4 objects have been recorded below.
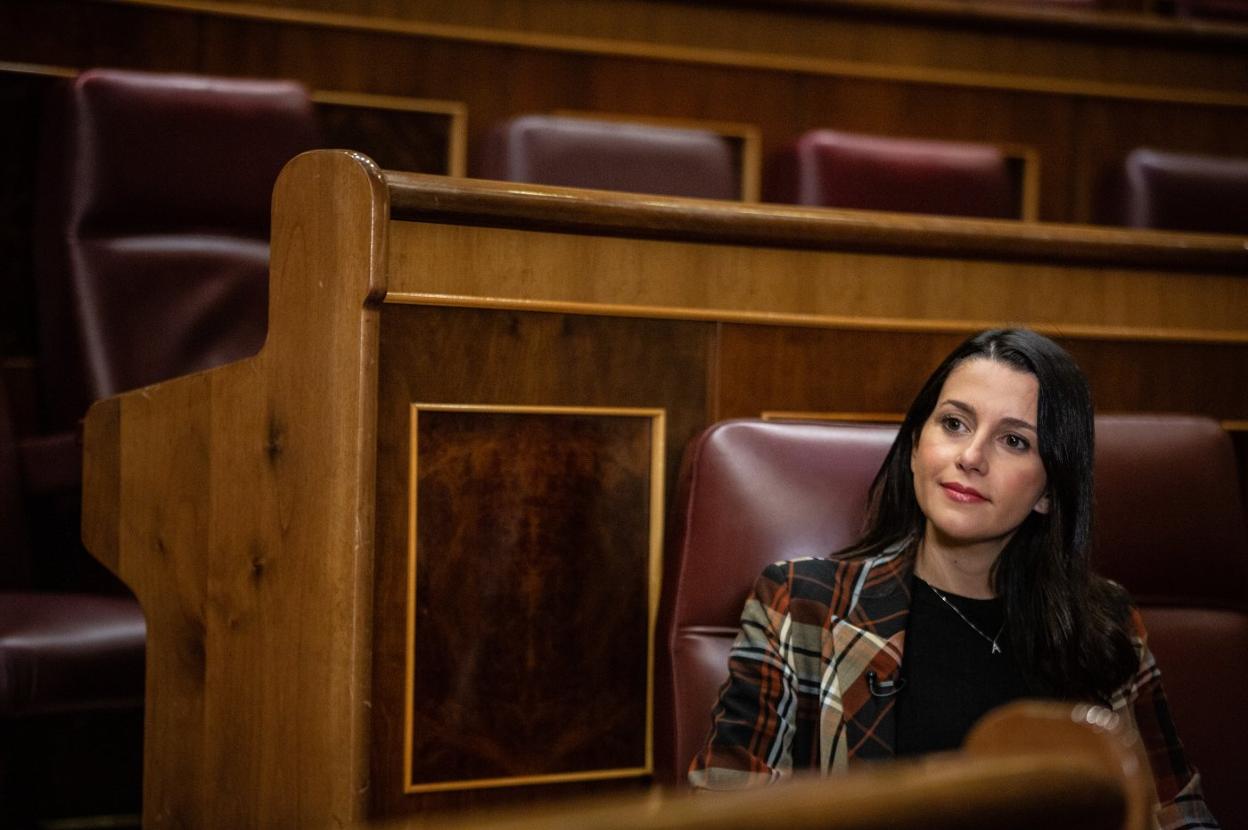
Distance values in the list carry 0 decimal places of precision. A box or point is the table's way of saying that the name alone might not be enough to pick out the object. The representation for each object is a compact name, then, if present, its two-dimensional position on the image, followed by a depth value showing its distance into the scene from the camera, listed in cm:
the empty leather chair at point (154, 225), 518
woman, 440
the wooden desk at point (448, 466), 438
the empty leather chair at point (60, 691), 473
